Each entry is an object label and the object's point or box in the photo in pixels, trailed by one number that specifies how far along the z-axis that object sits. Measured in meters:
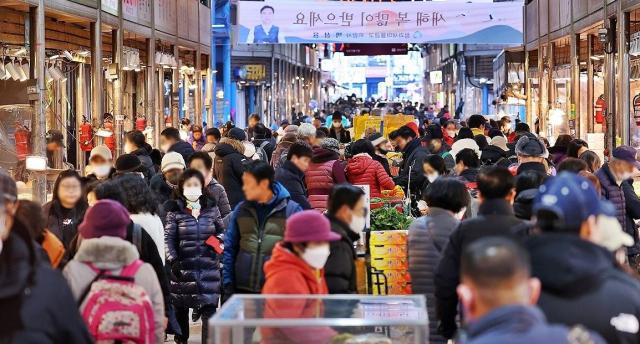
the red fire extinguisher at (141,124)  22.74
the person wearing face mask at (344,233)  7.09
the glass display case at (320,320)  5.67
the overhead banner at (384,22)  29.64
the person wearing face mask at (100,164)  11.01
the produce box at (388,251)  9.62
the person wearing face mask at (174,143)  13.87
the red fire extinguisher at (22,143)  15.38
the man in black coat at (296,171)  10.74
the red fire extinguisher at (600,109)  20.84
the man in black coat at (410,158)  14.94
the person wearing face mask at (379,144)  17.13
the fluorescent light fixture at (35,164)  14.54
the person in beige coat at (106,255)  6.62
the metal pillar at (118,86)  21.06
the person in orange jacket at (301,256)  6.43
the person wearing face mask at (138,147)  13.38
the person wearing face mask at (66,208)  8.77
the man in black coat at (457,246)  6.56
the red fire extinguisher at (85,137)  18.72
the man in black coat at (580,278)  4.48
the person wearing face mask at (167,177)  11.11
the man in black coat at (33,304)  4.94
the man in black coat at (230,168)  13.14
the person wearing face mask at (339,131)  24.95
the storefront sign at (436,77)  76.81
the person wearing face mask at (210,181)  10.63
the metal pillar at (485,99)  53.54
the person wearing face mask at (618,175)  11.23
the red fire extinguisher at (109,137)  19.77
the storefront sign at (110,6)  19.89
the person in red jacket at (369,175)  13.15
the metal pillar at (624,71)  19.11
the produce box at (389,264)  9.54
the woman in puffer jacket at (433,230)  7.79
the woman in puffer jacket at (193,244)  9.91
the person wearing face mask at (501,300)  3.63
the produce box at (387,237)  9.70
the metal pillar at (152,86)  24.92
